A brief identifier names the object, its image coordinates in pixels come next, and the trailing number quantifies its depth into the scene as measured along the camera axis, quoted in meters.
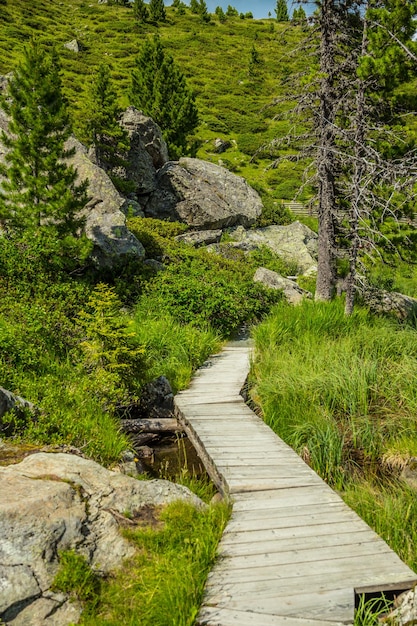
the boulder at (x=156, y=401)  7.54
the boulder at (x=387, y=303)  13.66
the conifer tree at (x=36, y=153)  9.60
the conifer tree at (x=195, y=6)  90.31
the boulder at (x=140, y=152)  19.17
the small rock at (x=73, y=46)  55.84
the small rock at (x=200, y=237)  17.98
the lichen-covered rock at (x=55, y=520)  2.76
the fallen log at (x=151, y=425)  6.73
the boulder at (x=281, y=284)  14.57
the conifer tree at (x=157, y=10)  78.56
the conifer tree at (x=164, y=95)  25.78
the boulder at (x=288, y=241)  20.02
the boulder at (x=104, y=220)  12.19
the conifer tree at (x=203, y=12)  85.31
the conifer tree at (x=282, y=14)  94.62
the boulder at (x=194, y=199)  19.81
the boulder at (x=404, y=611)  2.95
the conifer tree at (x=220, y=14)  90.12
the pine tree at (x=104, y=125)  17.73
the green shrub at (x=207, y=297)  11.21
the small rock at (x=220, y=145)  42.84
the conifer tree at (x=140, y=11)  75.56
